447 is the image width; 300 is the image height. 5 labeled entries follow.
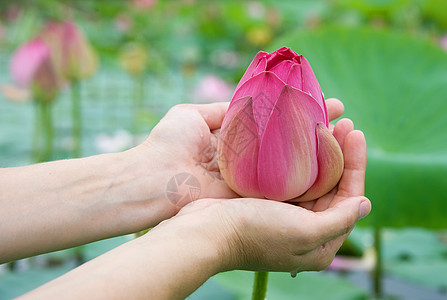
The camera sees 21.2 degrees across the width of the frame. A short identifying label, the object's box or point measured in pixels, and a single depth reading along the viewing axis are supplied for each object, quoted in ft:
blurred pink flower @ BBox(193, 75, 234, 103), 6.19
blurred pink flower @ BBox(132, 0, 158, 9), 9.86
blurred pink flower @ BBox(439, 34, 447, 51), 6.17
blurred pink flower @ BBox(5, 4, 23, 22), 10.35
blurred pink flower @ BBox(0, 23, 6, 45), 9.07
